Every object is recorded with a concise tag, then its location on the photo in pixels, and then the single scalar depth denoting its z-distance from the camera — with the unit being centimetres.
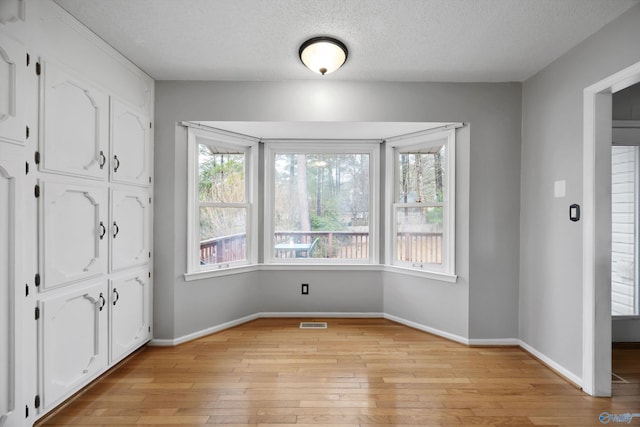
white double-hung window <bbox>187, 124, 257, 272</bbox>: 327
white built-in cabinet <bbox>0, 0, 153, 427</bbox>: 172
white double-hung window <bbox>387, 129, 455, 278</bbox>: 328
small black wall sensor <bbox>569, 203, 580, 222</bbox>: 240
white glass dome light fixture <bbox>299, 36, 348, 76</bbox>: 239
